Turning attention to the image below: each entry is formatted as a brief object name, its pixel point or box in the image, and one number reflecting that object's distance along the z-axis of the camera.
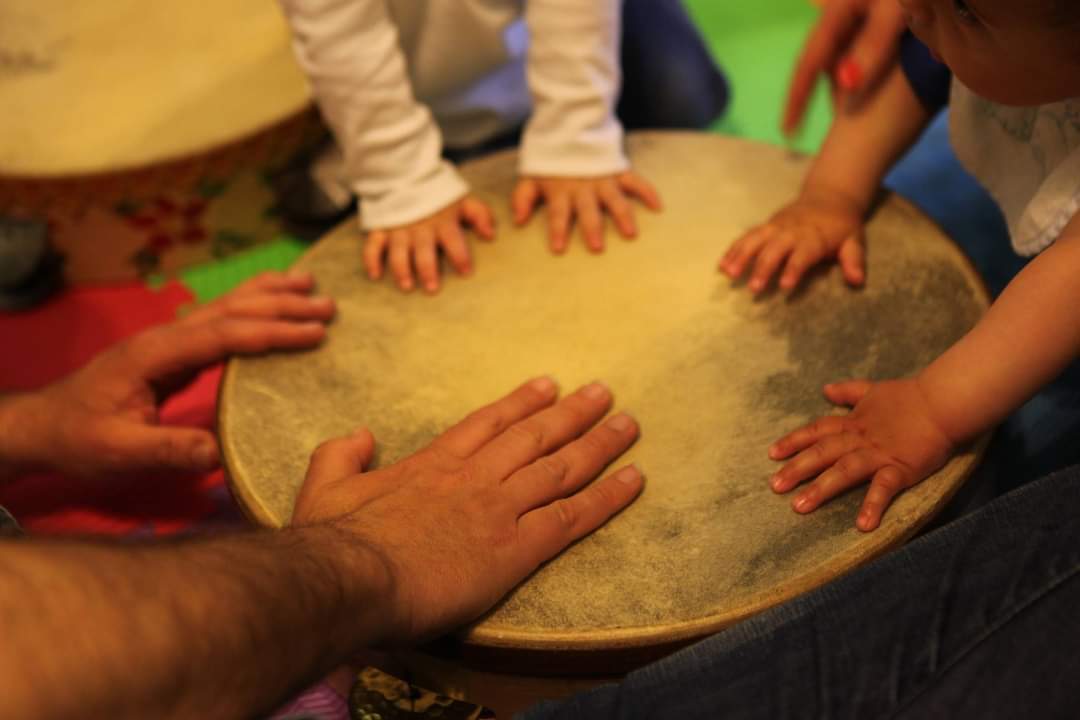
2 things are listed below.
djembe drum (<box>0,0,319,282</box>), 1.17
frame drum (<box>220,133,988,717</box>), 0.66
